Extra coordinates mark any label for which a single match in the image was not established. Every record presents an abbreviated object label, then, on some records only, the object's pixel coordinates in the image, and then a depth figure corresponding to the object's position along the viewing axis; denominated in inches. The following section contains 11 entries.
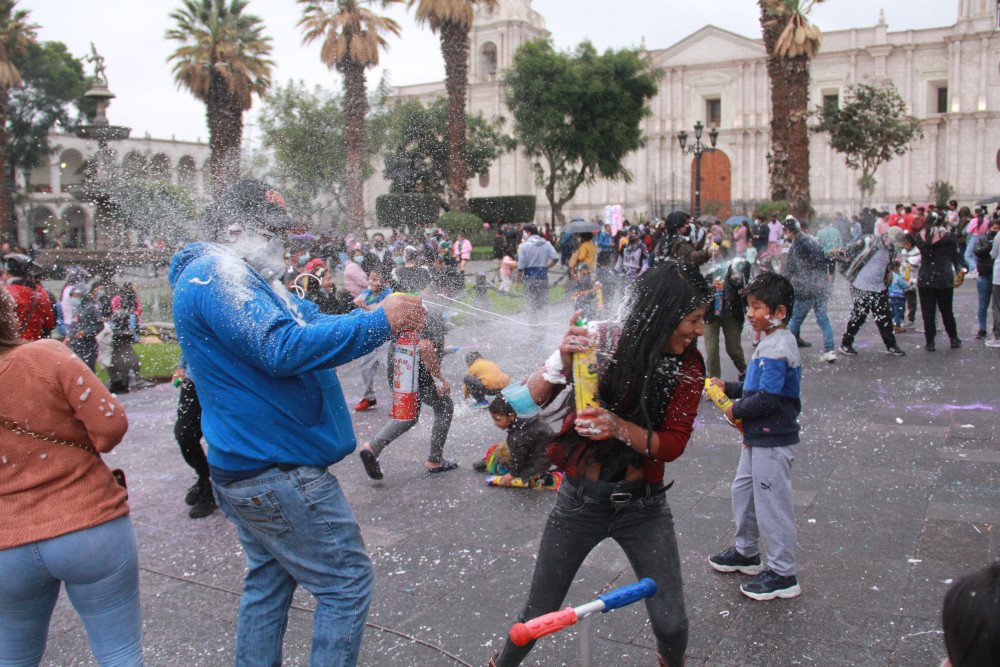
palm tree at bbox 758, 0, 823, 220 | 813.2
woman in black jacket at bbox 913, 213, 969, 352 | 394.9
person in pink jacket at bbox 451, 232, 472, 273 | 878.9
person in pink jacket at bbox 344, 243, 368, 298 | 346.0
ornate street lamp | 923.4
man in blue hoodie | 96.4
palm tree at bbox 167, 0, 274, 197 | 1046.4
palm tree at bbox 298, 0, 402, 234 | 1040.8
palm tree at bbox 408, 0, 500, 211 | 1064.8
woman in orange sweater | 93.4
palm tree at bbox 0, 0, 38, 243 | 1159.0
